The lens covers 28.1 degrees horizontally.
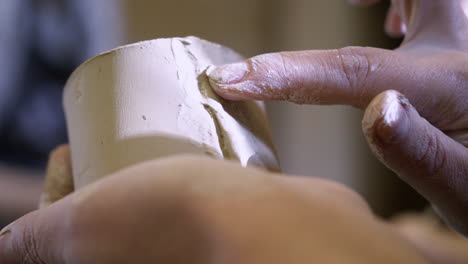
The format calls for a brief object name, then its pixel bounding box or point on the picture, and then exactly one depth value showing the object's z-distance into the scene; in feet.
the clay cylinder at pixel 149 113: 0.91
